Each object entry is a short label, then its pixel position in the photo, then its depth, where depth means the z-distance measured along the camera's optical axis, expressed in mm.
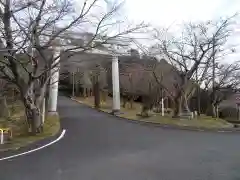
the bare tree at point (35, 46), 7637
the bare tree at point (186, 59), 13959
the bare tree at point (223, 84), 18449
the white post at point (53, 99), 16749
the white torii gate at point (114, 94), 16869
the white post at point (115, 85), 17984
